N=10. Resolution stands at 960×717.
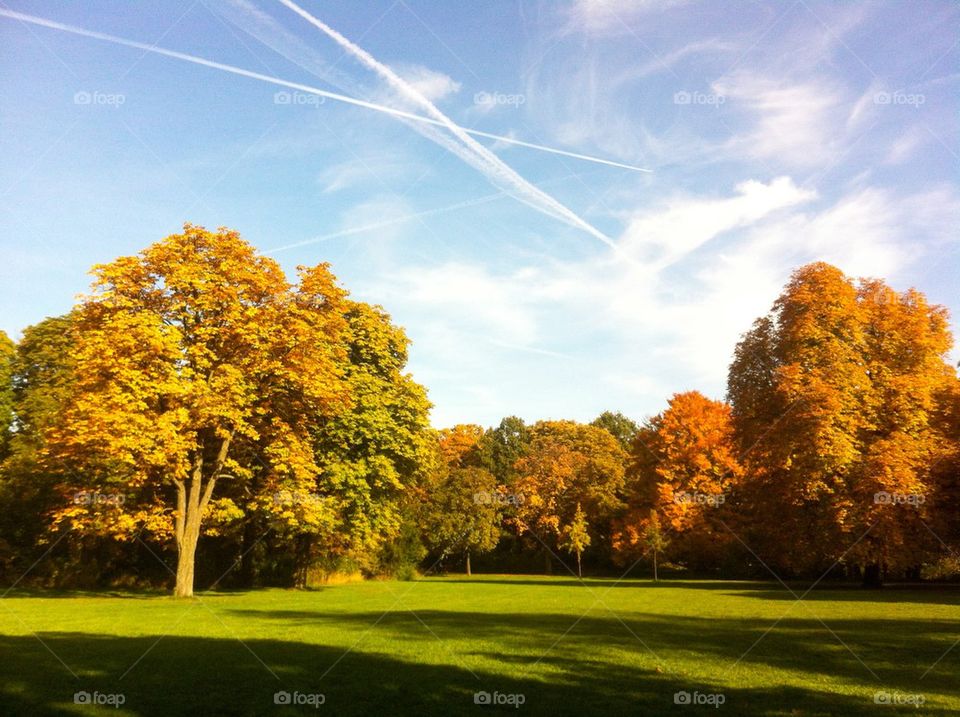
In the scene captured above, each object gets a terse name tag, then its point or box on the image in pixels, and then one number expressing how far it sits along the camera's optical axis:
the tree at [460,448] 83.36
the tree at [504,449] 83.19
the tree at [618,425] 95.93
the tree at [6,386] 43.78
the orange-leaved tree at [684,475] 50.75
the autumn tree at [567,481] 68.00
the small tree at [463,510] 67.19
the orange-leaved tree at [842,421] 32.72
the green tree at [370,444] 37.69
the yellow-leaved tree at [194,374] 27.12
